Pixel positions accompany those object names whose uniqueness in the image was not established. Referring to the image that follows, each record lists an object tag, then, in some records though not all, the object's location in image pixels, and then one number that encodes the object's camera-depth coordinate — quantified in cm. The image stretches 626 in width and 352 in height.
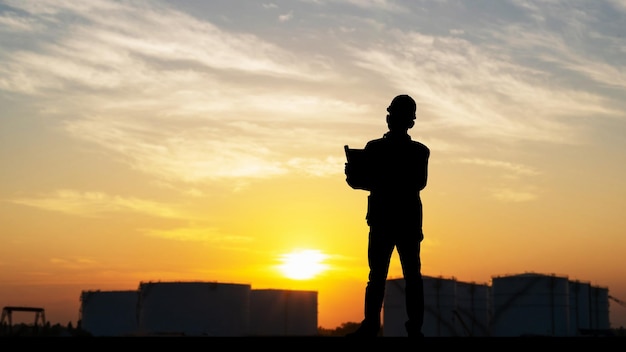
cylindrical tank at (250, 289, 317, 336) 8606
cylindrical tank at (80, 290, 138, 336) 8875
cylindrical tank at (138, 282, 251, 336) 6969
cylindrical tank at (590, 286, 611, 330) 7913
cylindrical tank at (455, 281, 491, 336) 7719
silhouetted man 837
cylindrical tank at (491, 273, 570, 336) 6669
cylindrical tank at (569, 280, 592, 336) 7468
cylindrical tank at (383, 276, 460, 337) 7312
